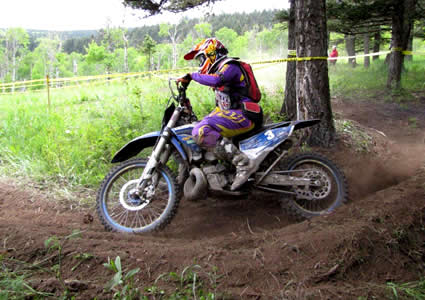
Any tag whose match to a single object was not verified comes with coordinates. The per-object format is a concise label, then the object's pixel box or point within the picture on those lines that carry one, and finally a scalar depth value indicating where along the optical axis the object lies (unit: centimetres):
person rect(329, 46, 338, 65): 2381
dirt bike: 399
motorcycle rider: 395
